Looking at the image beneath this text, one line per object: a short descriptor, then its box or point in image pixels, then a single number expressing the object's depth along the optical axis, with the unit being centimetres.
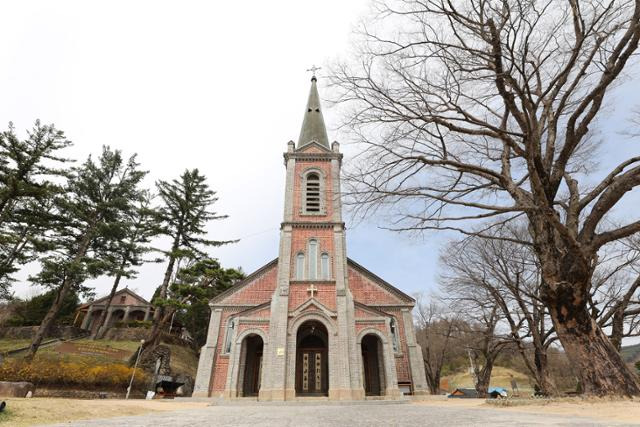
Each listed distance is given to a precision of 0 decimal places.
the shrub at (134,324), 2989
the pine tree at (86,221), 1988
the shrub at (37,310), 2833
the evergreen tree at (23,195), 1578
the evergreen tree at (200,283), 2234
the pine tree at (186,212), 2673
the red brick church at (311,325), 1570
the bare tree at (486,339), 1848
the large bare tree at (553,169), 634
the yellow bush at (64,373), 1453
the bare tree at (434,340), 2618
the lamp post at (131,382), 1672
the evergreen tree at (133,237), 2384
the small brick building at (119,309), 3500
